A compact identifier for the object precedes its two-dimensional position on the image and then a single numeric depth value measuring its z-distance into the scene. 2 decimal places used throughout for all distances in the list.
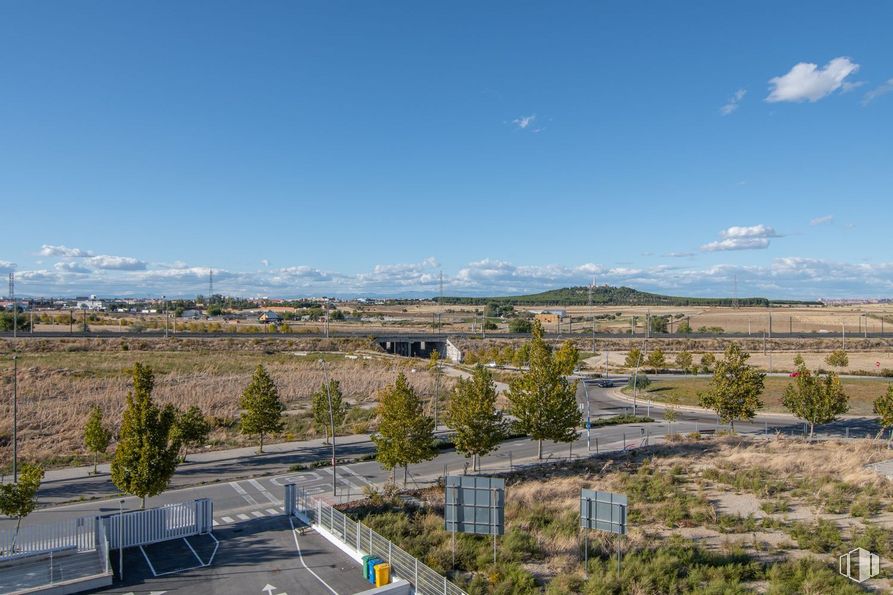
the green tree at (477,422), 30.55
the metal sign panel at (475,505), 16.47
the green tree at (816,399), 39.47
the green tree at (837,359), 74.44
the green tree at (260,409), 35.78
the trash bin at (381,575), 17.00
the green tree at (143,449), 21.19
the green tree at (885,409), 37.84
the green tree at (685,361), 76.76
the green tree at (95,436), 30.31
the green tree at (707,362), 76.19
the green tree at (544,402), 33.34
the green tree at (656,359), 74.88
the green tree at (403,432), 27.77
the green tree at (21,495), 19.41
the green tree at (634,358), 74.00
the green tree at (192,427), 32.56
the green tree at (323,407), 39.56
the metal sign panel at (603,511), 15.96
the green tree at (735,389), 40.00
